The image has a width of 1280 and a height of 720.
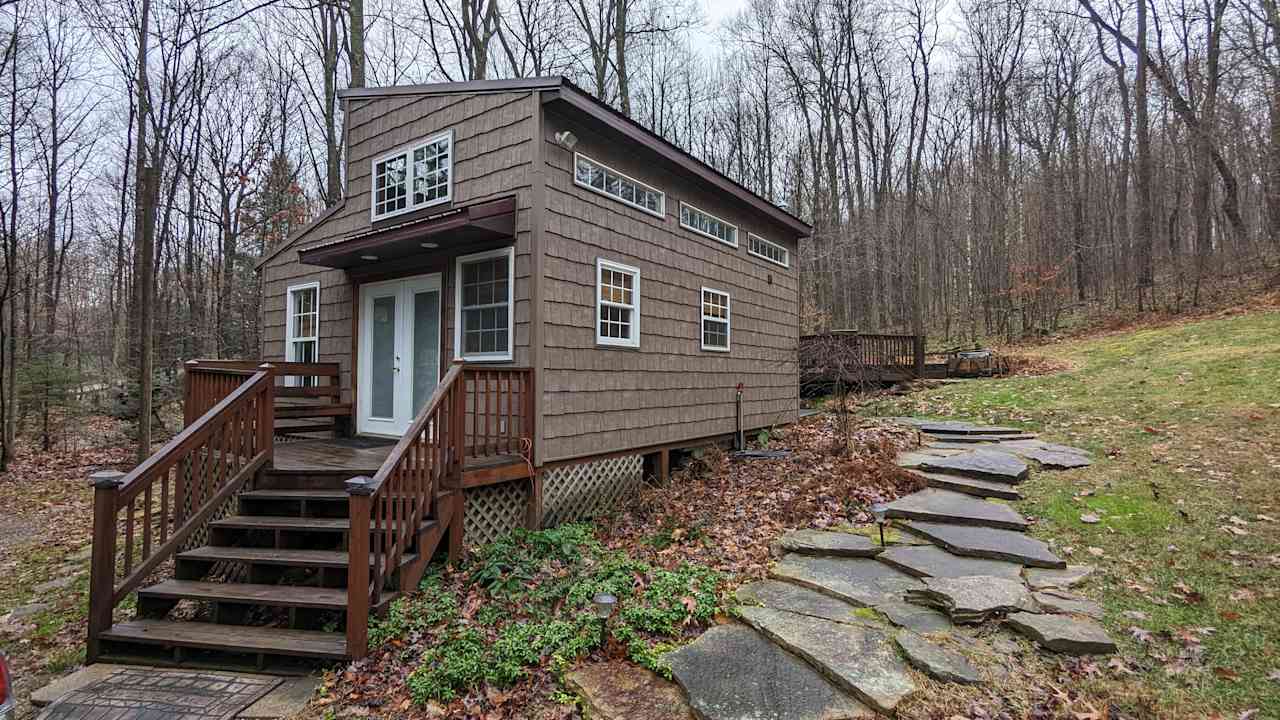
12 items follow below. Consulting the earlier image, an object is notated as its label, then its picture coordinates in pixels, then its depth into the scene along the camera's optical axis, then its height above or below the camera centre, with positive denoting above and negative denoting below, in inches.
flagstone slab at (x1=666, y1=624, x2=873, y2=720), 109.7 -63.2
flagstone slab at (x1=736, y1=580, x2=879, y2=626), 143.3 -59.5
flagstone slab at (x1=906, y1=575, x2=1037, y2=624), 135.9 -54.6
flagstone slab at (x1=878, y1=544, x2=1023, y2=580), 160.4 -54.5
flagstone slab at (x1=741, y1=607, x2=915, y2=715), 111.4 -60.0
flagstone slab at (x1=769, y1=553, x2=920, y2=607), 153.1 -57.6
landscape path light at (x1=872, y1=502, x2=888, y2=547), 206.8 -50.2
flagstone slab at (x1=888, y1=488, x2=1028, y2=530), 196.9 -48.3
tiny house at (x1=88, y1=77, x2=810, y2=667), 173.0 +3.8
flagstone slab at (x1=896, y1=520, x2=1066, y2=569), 166.9 -51.6
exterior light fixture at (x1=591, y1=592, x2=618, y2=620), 145.3 -58.2
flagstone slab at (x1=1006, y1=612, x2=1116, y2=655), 121.3 -55.8
